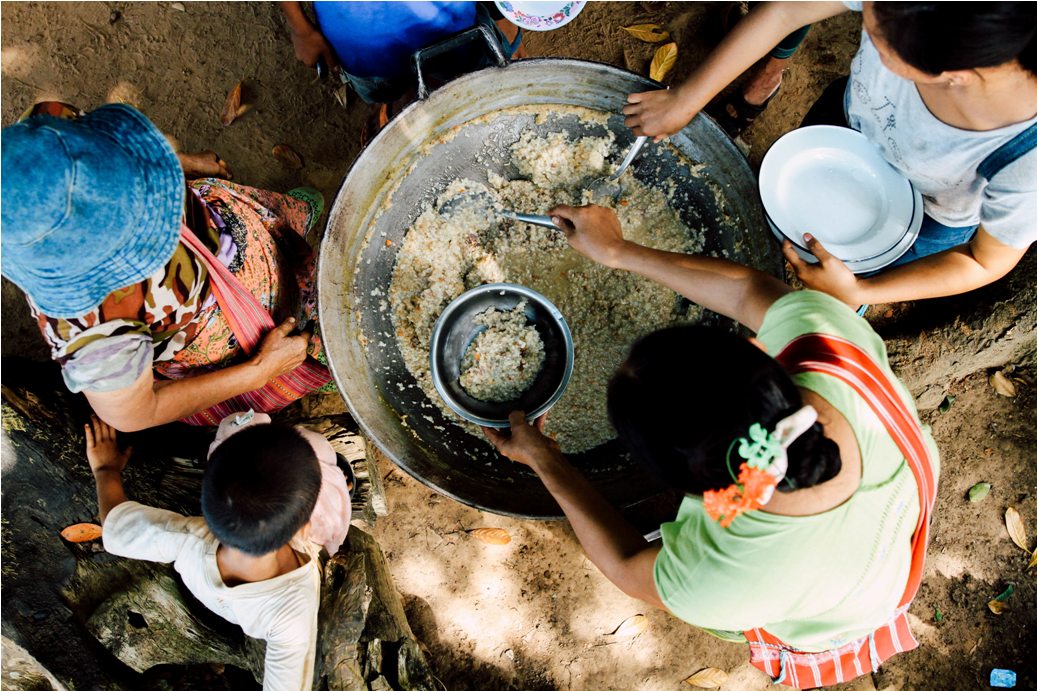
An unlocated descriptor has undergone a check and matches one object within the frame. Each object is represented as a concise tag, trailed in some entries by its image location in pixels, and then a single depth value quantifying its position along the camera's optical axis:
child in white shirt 1.81
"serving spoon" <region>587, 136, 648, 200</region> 2.06
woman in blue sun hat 1.28
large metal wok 1.94
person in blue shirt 1.93
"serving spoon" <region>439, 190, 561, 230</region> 2.19
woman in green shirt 1.18
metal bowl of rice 2.01
